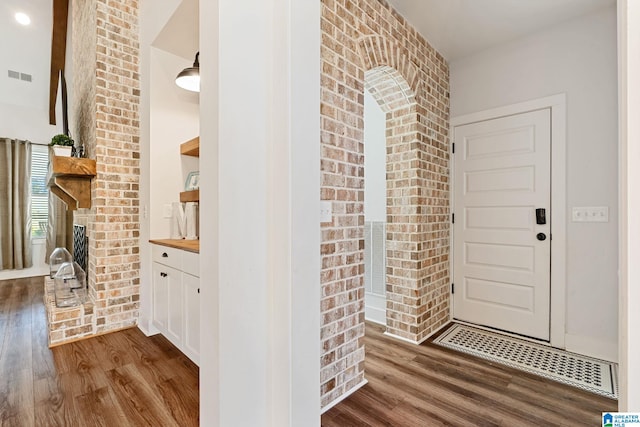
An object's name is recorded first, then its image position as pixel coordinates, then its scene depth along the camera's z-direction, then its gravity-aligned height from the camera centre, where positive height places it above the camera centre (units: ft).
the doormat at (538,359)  6.51 -3.65
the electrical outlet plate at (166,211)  8.70 +0.05
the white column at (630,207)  2.22 +0.05
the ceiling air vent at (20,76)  14.85 +6.94
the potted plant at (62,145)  8.50 +1.99
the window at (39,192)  16.22 +1.13
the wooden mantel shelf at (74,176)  8.23 +1.07
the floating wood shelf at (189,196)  7.61 +0.44
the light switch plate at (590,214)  7.50 +0.00
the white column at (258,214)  3.50 -0.01
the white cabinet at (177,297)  6.24 -1.99
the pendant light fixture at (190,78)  7.16 +3.29
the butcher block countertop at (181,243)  6.27 -0.74
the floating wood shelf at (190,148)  8.07 +1.84
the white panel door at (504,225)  8.46 -0.33
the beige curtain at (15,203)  14.83 +0.49
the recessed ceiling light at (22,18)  12.34 +8.20
